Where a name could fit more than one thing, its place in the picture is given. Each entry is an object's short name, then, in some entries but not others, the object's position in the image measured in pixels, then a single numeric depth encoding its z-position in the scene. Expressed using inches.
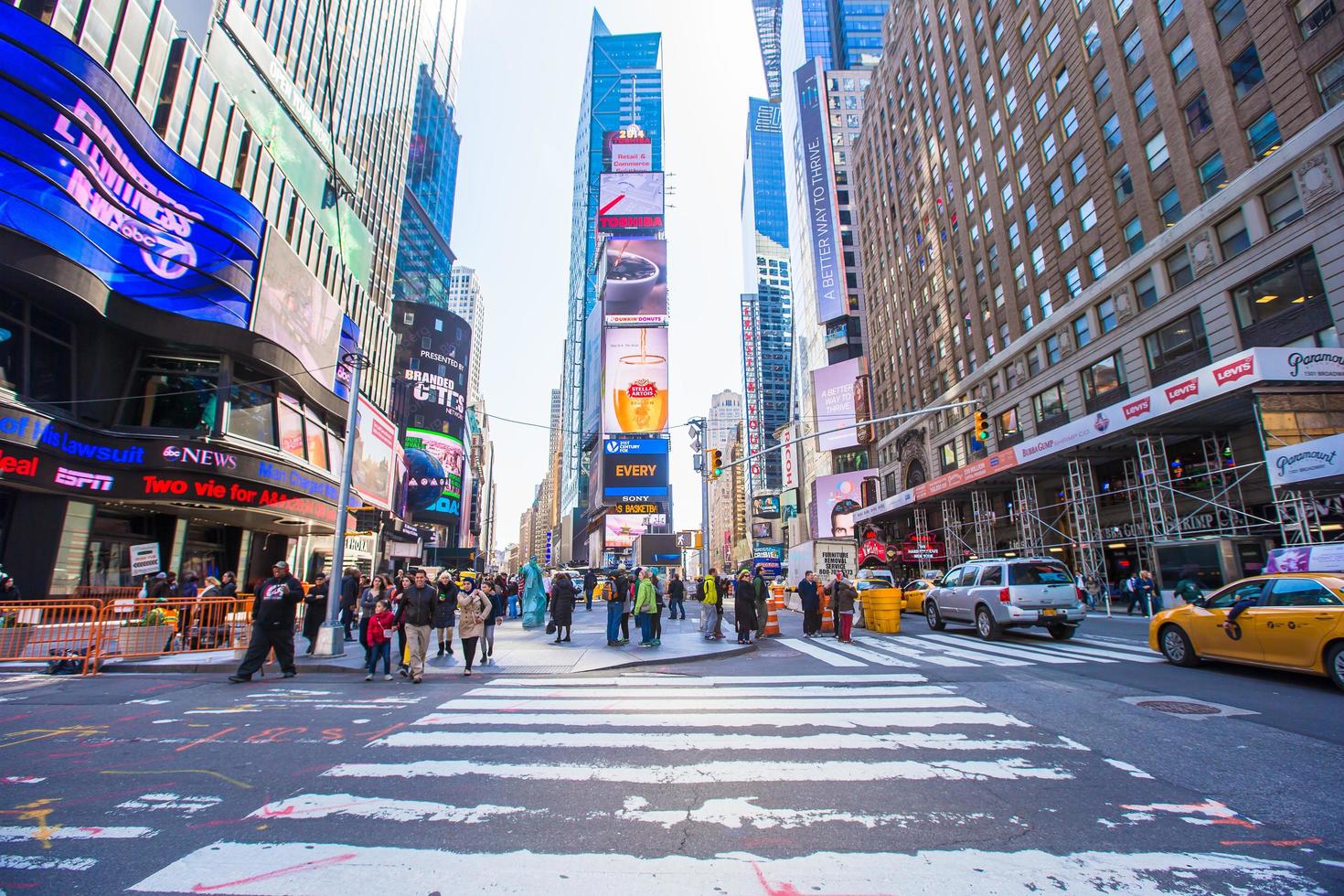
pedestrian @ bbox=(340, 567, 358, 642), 636.1
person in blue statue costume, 771.4
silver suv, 534.6
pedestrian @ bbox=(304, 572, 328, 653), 530.1
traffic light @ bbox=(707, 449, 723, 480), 795.3
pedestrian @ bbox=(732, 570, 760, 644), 573.6
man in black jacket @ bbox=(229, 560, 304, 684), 398.3
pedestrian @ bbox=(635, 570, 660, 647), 536.7
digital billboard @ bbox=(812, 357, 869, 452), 2516.0
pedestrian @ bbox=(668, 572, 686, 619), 921.0
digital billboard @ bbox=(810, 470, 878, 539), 2491.4
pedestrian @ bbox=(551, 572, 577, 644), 569.0
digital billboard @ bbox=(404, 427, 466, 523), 2416.3
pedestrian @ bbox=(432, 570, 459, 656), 485.4
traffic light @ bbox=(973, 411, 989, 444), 677.9
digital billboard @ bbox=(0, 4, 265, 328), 608.7
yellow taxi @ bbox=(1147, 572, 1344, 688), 301.4
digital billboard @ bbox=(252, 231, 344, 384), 933.8
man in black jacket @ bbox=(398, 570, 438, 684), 398.3
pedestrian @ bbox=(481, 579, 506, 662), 466.3
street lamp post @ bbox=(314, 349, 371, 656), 477.4
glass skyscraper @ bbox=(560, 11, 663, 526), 4854.8
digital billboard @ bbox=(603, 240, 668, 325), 3233.3
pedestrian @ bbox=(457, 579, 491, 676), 415.8
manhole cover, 265.6
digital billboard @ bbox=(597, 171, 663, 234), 3472.0
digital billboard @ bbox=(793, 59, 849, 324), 2866.6
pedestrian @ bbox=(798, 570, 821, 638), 653.9
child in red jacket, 403.5
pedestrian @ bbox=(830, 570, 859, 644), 593.3
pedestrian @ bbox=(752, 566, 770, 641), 615.3
